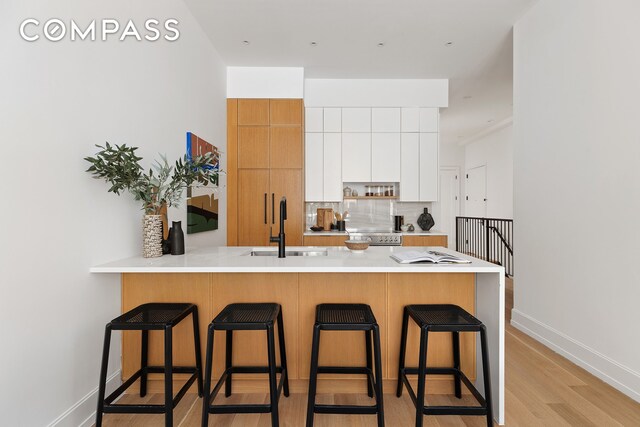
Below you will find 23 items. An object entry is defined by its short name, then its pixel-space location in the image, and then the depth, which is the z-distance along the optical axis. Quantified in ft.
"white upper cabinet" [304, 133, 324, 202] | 15.80
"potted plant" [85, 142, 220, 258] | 6.03
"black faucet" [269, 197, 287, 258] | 7.14
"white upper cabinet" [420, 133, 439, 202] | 15.87
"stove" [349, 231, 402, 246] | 14.99
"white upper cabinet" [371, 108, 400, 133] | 15.87
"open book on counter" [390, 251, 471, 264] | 6.08
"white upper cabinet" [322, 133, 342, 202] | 15.84
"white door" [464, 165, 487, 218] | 26.55
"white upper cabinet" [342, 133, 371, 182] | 15.88
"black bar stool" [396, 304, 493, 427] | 5.38
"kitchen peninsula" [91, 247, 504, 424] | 6.87
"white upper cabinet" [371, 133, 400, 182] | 15.88
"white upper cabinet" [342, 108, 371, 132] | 15.84
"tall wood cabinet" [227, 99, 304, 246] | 14.57
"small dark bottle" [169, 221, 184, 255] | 7.45
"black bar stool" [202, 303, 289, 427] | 5.24
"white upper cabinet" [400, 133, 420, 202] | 15.87
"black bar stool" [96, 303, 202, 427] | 5.25
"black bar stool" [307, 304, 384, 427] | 5.26
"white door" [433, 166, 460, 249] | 29.50
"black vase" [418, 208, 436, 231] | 16.58
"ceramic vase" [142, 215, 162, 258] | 6.91
